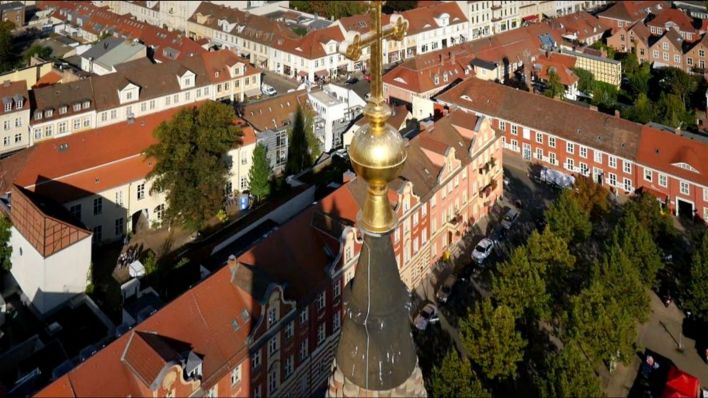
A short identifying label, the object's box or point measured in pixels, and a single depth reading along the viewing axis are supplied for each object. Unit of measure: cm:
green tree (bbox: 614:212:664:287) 3972
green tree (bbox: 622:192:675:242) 4525
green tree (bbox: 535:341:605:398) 2953
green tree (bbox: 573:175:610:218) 4800
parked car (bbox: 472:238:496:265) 4569
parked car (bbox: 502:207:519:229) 5012
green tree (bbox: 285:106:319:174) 5466
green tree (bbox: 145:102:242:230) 4734
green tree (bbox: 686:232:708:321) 3762
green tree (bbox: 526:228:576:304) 3953
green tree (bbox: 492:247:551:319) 3641
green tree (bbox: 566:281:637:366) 3322
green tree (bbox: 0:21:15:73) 7888
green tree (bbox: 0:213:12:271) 4222
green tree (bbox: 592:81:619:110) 6794
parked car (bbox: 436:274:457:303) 4188
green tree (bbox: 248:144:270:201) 5066
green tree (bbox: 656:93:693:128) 6172
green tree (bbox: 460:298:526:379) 3269
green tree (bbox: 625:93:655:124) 6250
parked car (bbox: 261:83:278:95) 7306
